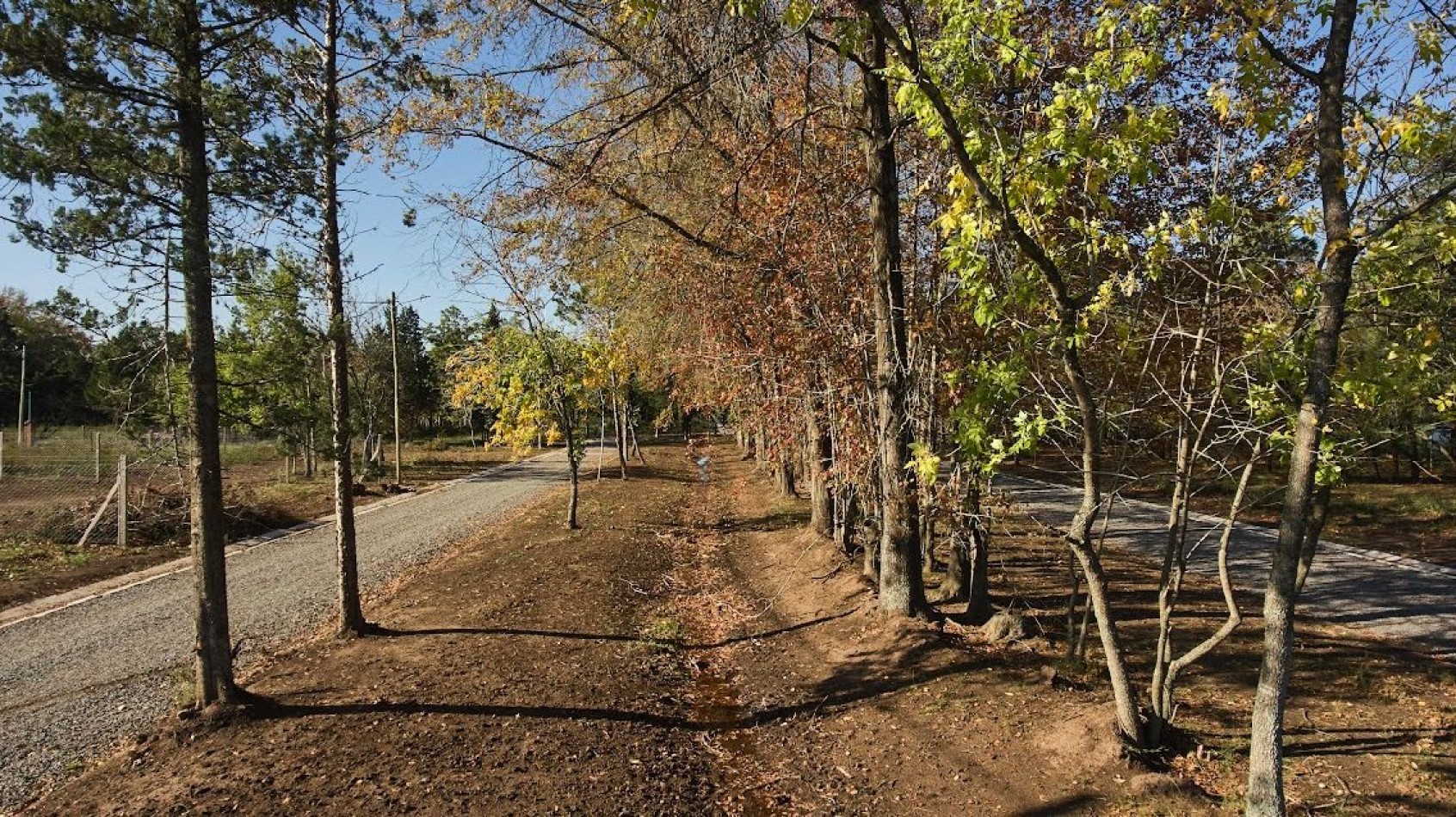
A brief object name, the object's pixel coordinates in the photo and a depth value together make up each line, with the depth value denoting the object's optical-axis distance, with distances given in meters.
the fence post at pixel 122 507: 13.48
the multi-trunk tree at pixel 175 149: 4.52
